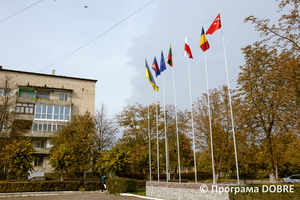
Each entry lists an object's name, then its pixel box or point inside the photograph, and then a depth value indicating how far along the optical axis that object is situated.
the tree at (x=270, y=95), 17.12
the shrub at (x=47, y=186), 23.80
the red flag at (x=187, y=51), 19.66
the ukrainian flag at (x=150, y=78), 22.96
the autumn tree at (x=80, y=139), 34.31
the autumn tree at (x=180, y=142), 38.47
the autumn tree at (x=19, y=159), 25.81
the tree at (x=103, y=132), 39.25
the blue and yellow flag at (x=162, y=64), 22.20
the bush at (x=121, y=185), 22.34
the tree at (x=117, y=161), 25.33
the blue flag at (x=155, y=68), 22.97
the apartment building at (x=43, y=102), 41.72
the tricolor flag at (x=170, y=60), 21.60
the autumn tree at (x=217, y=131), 29.73
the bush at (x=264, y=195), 10.73
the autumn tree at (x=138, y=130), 36.62
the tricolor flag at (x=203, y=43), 18.16
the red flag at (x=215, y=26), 16.86
